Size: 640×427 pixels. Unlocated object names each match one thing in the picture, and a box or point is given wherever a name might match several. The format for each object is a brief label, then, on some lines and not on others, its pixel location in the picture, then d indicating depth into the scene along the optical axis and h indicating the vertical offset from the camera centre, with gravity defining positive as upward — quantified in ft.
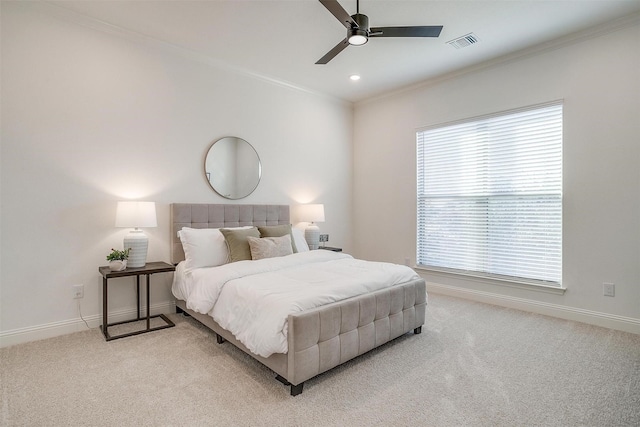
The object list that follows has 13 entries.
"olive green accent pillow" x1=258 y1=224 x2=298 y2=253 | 12.73 -0.71
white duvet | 7.19 -1.93
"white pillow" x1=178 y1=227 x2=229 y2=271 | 10.91 -1.16
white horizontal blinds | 12.13 +0.77
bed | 6.91 -2.74
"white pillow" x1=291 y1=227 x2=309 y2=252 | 13.72 -1.15
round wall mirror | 13.41 +1.97
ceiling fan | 7.90 +4.63
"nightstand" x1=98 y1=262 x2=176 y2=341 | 9.83 -2.04
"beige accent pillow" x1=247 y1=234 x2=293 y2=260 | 11.43 -1.19
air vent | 11.37 +6.16
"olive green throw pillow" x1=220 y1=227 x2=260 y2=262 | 11.28 -1.06
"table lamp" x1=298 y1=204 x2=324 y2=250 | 15.56 -0.26
